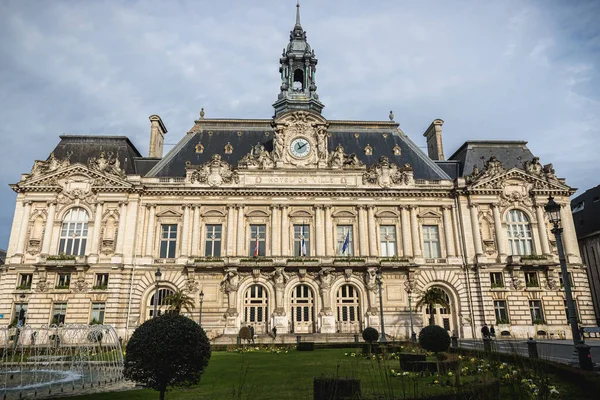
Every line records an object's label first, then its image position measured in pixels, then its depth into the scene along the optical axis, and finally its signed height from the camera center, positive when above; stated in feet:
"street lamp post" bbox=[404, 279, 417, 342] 136.43 +10.75
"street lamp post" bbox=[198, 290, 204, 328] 126.52 +7.74
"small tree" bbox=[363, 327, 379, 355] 98.94 -2.36
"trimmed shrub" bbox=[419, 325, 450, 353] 64.95 -2.32
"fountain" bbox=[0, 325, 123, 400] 54.49 -6.94
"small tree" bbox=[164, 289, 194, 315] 123.85 +6.93
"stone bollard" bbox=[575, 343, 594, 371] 52.95 -4.22
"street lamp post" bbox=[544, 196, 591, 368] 57.10 +7.75
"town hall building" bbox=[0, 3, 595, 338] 133.69 +26.20
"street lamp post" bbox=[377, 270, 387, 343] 100.57 -2.74
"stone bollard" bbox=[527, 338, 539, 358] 55.09 -3.22
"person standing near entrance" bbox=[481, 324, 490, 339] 120.43 -2.26
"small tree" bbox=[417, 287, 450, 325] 126.21 +6.53
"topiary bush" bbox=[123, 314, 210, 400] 38.81 -2.32
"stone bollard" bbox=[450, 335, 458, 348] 93.25 -3.91
